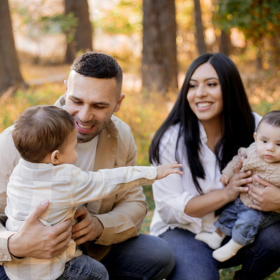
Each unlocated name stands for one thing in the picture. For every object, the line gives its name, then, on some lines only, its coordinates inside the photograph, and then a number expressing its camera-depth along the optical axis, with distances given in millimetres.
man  2057
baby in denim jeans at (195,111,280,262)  2213
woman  2400
